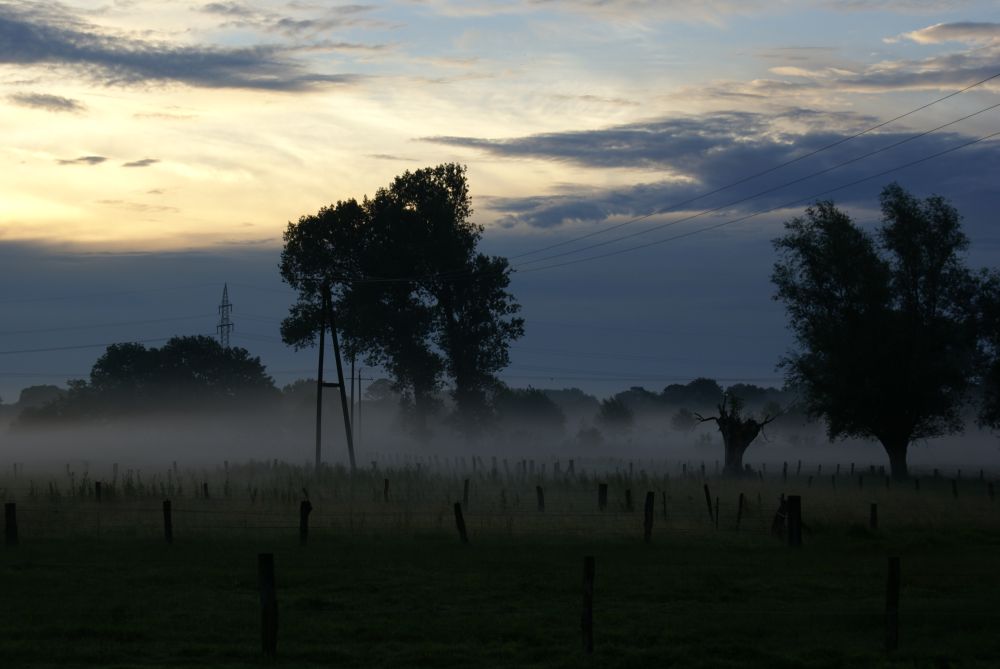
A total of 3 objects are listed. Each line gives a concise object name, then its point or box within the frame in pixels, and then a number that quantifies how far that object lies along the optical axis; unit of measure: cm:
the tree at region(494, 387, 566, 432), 18725
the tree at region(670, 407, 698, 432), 19000
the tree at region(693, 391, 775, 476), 6694
